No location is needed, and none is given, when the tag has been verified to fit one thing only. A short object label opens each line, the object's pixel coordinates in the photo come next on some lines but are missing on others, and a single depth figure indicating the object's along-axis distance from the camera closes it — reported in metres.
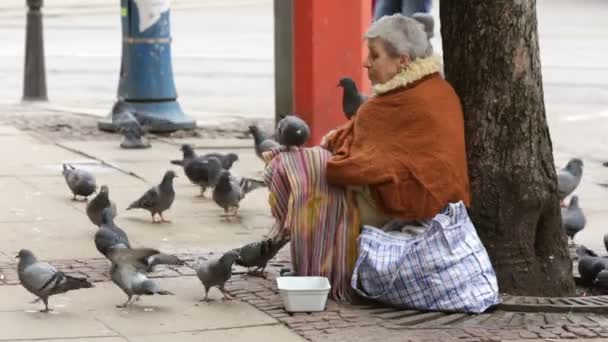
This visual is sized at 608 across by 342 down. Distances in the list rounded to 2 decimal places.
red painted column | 21.83
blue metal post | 25.19
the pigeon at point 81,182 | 17.89
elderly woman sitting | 12.87
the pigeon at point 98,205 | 15.89
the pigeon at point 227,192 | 17.11
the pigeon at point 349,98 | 19.01
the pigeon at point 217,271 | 12.93
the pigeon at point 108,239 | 13.79
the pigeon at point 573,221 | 15.99
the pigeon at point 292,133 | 16.41
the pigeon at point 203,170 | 18.55
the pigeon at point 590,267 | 13.97
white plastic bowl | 12.61
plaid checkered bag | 12.72
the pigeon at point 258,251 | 13.79
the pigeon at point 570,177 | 17.77
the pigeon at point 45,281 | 12.50
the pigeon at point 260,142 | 19.80
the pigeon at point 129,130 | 22.85
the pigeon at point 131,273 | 12.70
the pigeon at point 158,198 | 16.86
